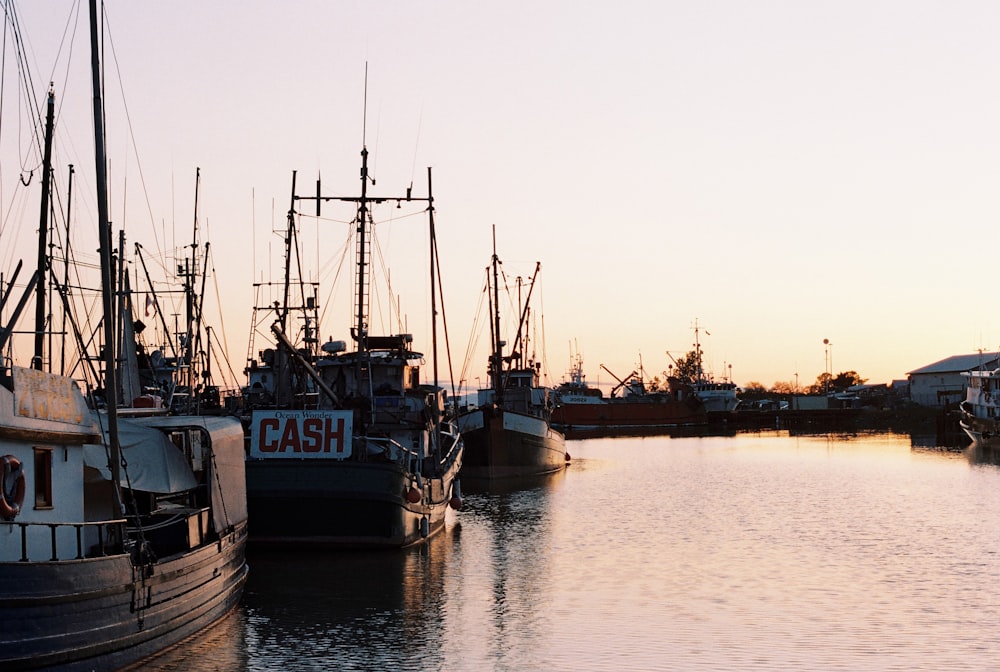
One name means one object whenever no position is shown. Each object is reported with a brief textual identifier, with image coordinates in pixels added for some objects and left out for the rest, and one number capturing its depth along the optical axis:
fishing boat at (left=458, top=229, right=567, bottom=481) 69.25
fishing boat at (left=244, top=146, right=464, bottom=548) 33.03
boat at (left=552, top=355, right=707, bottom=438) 162.25
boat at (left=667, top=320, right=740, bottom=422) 178.75
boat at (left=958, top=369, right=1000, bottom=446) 99.98
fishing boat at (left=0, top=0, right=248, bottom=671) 17.53
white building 164.91
